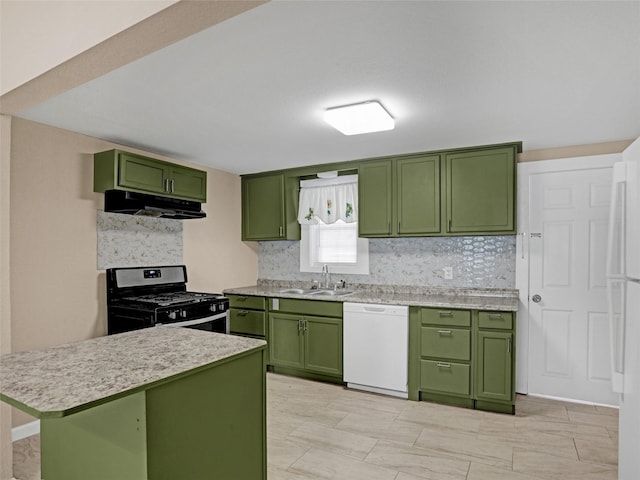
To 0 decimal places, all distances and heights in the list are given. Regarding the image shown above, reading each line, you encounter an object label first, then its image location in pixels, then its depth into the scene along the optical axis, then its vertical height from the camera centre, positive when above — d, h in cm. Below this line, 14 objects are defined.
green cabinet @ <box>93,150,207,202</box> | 318 +53
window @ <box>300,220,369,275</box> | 443 -13
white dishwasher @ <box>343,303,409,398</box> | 351 -101
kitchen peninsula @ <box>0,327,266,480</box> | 121 -60
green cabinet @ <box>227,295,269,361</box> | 427 -89
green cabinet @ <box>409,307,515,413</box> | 315 -101
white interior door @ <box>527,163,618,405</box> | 336 -42
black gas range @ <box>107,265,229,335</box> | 313 -56
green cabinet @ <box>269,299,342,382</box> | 386 -109
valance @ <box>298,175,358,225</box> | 438 +42
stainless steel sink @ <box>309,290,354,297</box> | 419 -60
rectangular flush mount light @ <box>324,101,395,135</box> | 257 +82
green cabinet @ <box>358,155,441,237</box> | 375 +41
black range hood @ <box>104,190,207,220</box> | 324 +27
